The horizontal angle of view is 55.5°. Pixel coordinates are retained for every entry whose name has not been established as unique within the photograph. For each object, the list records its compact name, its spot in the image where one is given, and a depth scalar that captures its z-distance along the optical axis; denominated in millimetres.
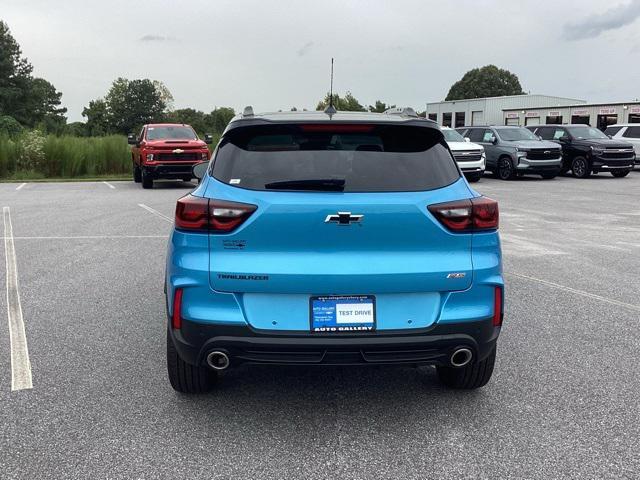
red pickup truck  18797
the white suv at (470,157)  20891
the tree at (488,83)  104438
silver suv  21750
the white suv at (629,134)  26266
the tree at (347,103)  91375
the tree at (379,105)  93575
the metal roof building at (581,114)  41844
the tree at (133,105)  116500
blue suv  3076
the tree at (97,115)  119531
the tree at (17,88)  77688
